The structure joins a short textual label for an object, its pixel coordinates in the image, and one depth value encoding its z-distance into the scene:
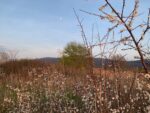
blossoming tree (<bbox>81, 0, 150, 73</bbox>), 1.08
